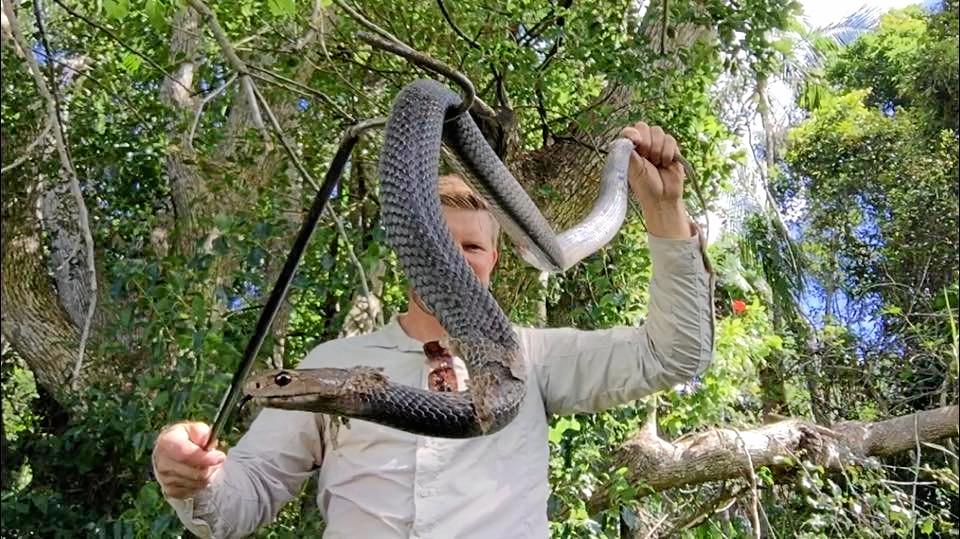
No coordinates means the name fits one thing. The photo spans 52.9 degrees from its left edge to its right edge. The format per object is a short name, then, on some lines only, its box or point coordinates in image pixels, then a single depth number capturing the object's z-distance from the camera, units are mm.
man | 1155
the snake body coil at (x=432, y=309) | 603
